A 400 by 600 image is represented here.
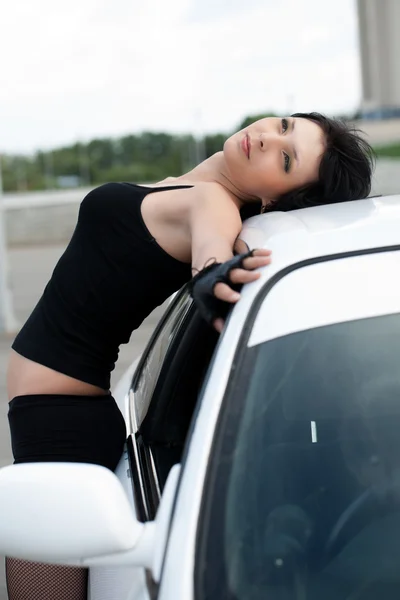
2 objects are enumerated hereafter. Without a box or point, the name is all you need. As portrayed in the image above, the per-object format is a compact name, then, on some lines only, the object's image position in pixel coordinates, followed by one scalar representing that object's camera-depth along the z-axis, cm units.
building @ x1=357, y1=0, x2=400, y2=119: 5003
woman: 217
